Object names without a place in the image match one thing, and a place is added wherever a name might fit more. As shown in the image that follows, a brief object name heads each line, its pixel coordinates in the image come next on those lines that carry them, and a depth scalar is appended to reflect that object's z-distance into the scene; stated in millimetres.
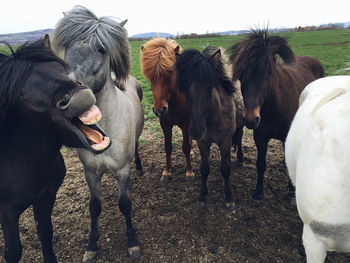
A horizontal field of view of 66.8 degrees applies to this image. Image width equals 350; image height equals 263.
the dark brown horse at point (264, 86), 3234
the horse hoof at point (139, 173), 4703
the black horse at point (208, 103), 3156
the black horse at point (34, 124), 1765
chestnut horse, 3803
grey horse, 2416
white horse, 1515
